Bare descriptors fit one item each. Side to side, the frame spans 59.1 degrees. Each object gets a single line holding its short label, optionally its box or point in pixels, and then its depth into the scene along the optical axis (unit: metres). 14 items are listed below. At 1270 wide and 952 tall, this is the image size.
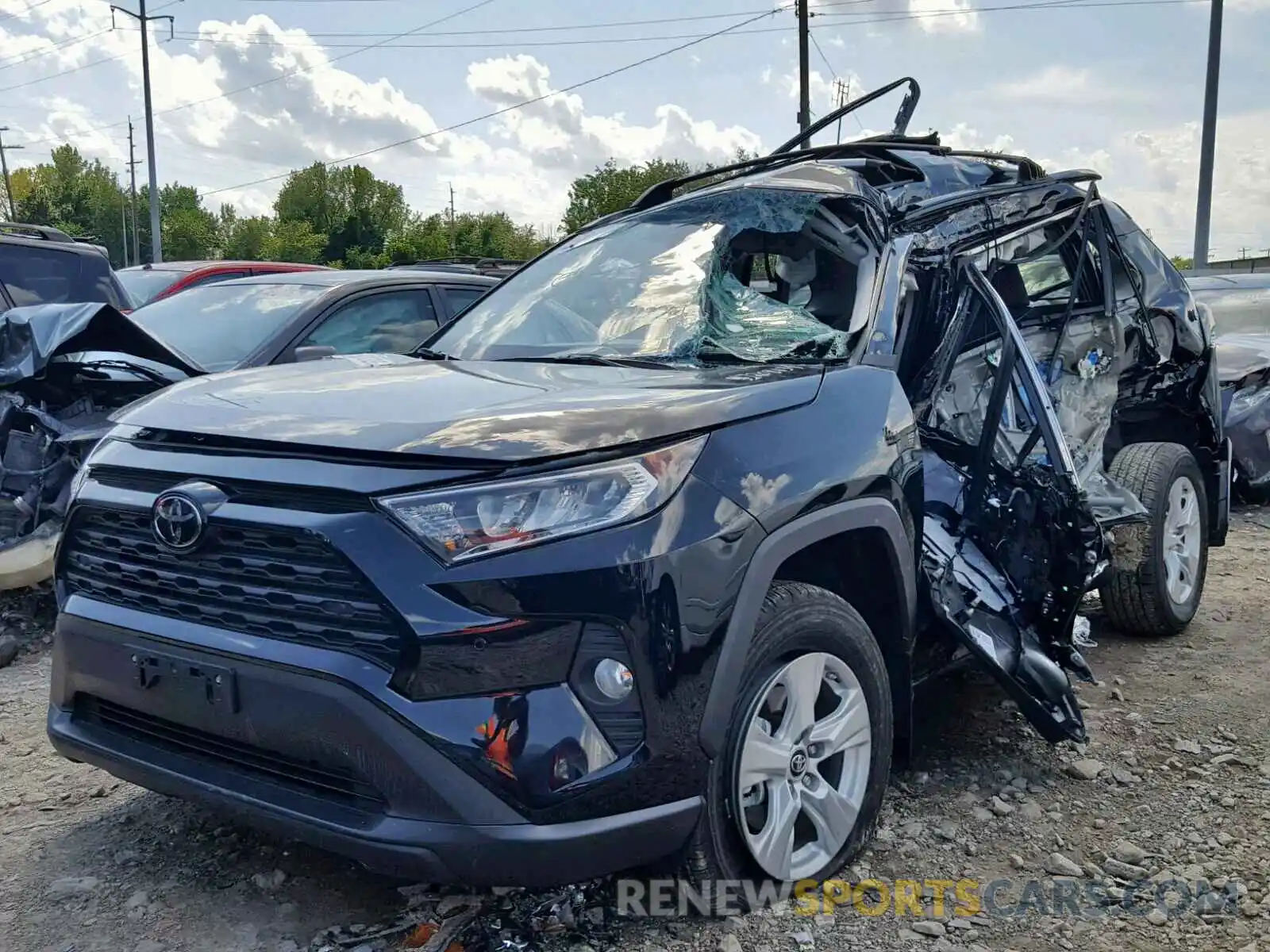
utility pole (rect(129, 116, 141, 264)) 80.38
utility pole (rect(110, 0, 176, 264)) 33.25
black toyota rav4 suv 2.16
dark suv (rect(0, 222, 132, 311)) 6.06
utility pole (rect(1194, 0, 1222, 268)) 19.92
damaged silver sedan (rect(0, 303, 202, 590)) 4.80
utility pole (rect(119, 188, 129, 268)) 88.59
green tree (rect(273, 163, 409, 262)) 88.38
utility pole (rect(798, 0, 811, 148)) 25.02
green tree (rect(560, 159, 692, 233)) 66.19
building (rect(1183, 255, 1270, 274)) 43.62
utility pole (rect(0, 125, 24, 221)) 73.31
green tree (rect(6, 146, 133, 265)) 77.06
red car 8.83
